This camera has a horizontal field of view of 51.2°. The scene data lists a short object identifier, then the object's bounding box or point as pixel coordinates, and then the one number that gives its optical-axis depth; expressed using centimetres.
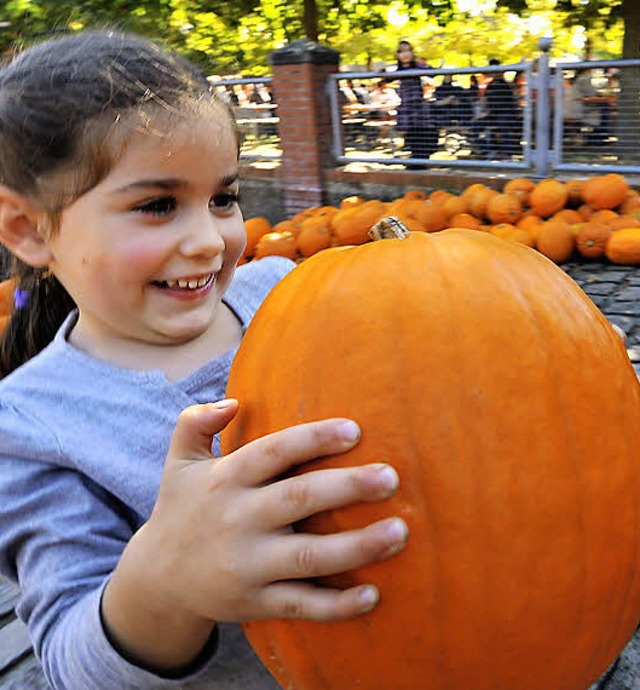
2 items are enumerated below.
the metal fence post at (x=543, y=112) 608
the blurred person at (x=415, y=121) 713
